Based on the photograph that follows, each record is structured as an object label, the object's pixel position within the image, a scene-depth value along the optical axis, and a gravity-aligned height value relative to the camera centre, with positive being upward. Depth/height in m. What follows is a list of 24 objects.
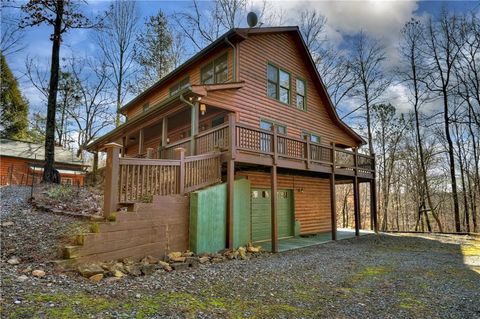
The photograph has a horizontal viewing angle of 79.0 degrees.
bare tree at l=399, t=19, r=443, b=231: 21.95 +10.05
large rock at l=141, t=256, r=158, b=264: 5.97 -1.33
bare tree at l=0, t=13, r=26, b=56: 19.12 +10.63
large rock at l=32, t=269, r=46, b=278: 4.41 -1.17
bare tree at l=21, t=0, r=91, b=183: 13.05 +7.91
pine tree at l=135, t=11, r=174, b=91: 24.86 +12.35
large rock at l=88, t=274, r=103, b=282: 4.66 -1.32
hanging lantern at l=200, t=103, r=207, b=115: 9.60 +2.86
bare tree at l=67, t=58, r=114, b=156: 26.62 +8.85
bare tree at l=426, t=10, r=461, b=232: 19.87 +9.58
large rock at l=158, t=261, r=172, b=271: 5.89 -1.42
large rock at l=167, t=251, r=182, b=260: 6.49 -1.33
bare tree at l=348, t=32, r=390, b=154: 24.42 +10.44
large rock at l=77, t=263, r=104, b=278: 4.73 -1.22
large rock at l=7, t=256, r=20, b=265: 4.79 -1.08
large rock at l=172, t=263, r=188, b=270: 6.08 -1.48
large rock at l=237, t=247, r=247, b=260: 7.69 -1.53
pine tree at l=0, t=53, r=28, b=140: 25.73 +7.92
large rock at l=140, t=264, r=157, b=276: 5.40 -1.38
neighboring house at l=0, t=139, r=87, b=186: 21.16 +2.65
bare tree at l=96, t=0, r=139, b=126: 25.28 +13.22
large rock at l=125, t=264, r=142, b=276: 5.21 -1.34
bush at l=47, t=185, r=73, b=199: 9.65 +0.12
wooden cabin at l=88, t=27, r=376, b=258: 7.57 +2.05
